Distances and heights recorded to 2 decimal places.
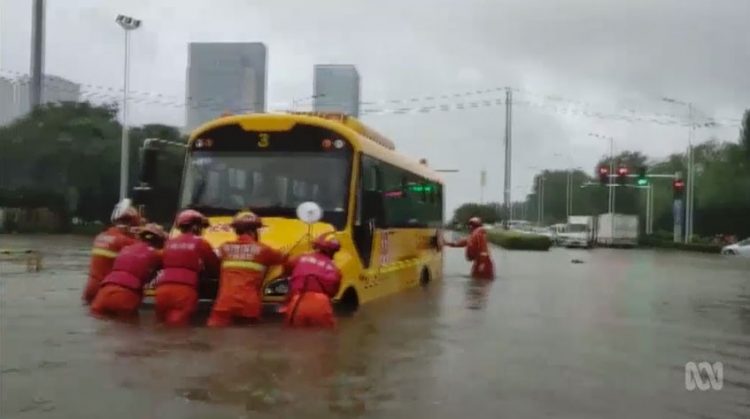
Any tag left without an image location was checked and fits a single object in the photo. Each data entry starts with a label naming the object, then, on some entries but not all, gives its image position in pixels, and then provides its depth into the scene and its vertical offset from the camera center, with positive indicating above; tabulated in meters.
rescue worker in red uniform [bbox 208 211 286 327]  11.20 -0.85
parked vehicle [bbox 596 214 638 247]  67.94 -1.37
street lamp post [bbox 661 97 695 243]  71.69 +0.70
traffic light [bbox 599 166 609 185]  50.47 +1.92
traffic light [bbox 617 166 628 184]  48.81 +1.93
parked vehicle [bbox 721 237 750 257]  53.51 -2.00
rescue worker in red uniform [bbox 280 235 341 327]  11.22 -1.01
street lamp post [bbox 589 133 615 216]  87.16 +1.58
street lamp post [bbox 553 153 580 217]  108.19 +1.60
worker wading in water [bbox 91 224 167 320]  12.01 -1.03
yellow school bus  12.94 +0.32
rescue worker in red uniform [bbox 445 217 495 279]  22.34 -1.01
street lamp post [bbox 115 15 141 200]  40.19 +7.44
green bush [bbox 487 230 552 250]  51.25 -1.76
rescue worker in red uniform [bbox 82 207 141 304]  13.13 -0.64
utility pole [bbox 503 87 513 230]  62.88 +3.56
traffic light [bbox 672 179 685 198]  54.38 +1.65
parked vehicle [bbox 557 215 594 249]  62.59 -1.66
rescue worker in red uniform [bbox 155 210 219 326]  11.39 -0.93
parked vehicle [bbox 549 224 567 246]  64.99 -1.61
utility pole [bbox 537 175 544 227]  119.56 +1.18
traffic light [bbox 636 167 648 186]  49.59 +1.93
